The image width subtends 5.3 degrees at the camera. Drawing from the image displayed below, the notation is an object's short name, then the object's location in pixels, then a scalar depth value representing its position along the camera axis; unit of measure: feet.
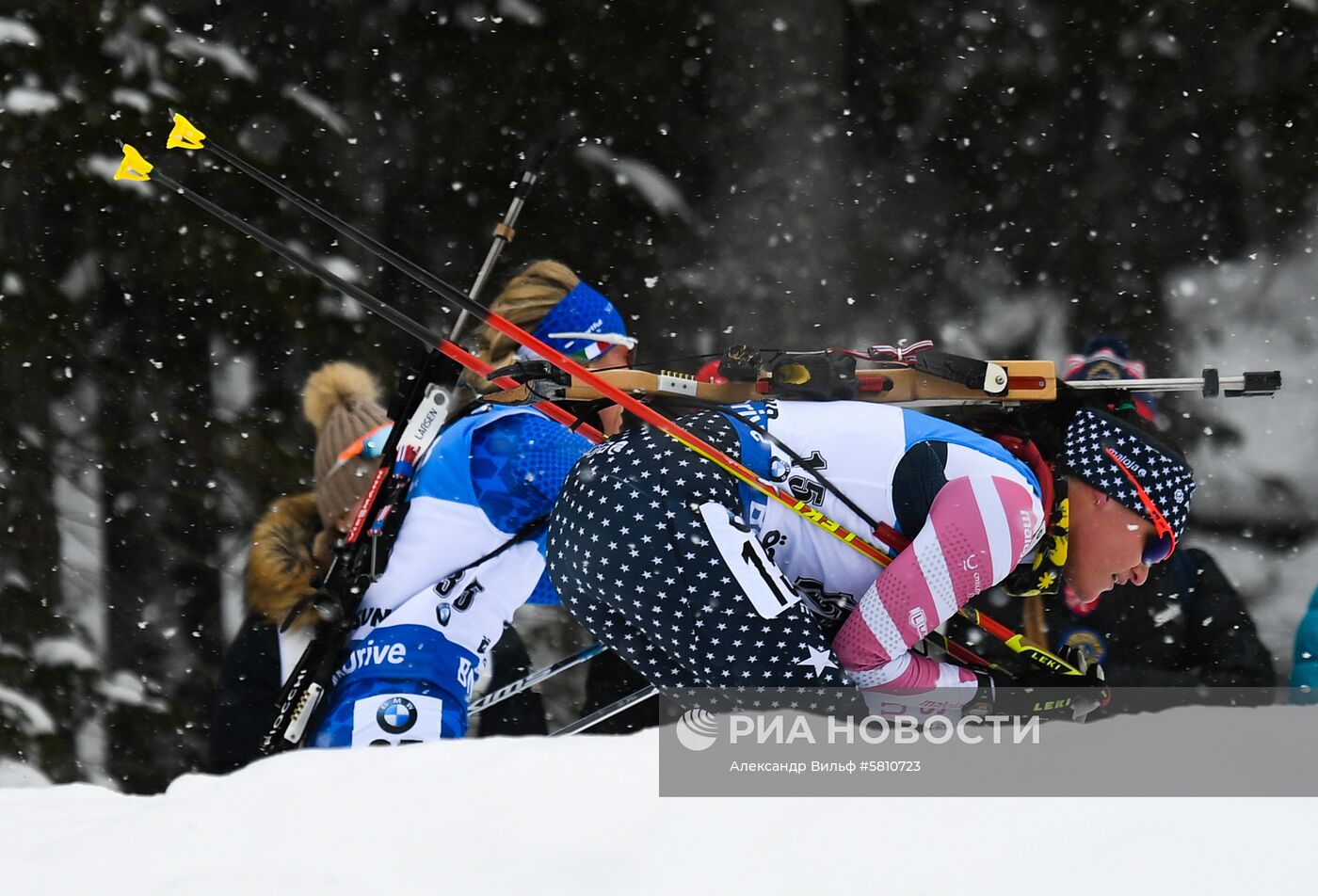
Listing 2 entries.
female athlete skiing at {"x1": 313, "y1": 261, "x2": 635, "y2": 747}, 57.32
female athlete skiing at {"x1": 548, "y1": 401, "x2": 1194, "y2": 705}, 56.24
